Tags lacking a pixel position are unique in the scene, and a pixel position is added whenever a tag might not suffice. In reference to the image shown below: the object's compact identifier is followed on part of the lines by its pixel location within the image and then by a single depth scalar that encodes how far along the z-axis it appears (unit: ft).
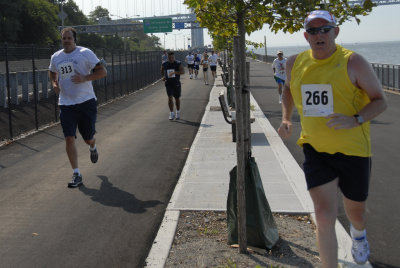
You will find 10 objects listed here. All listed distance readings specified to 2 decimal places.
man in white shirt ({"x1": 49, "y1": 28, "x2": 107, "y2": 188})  23.43
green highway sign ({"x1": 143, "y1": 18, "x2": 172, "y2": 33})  232.53
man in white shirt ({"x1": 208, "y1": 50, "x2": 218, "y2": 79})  109.50
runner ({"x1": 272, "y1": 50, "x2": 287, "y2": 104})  57.67
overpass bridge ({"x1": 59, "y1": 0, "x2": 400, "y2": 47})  298.56
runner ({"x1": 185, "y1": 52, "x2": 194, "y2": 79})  125.29
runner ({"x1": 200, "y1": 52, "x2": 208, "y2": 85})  102.12
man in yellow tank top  11.70
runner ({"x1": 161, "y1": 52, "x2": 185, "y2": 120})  47.03
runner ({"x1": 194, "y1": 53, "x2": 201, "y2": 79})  127.14
